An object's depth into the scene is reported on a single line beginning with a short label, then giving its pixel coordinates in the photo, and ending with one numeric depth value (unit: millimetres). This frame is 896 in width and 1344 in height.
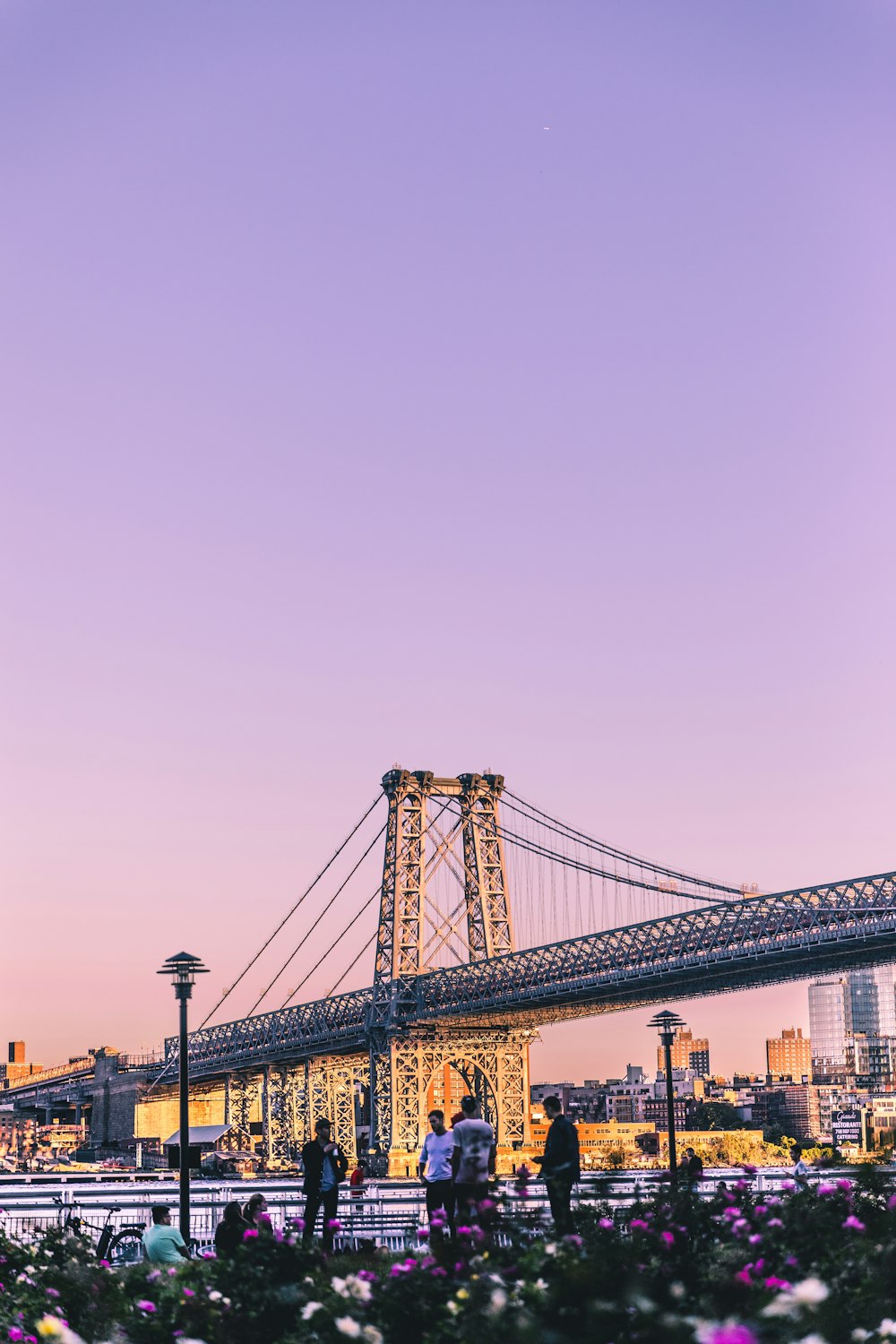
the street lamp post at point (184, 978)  29422
